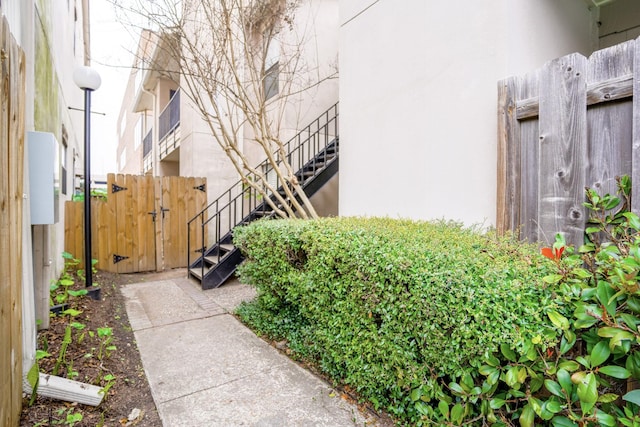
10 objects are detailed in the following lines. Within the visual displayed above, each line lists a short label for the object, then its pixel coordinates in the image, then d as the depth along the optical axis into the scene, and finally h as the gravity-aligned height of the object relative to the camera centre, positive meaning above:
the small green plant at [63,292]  3.87 -1.04
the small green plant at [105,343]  2.97 -1.27
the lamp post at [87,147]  4.27 +0.78
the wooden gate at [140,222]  6.59 -0.30
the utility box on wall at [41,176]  2.61 +0.24
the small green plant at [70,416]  2.05 -1.29
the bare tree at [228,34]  4.73 +2.61
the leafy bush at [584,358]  1.44 -0.71
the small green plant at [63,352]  2.45 -1.13
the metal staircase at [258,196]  5.89 +0.24
